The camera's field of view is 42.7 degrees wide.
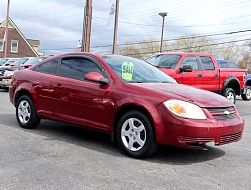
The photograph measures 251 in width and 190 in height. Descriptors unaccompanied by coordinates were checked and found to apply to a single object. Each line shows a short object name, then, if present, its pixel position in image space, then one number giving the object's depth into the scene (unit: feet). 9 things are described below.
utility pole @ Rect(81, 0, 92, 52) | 47.71
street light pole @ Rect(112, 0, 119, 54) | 63.35
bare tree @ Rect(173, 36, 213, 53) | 157.75
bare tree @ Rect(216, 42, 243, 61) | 180.40
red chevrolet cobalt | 13.96
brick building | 136.76
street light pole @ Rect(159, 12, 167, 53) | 97.04
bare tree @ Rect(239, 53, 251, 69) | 183.16
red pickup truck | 30.21
